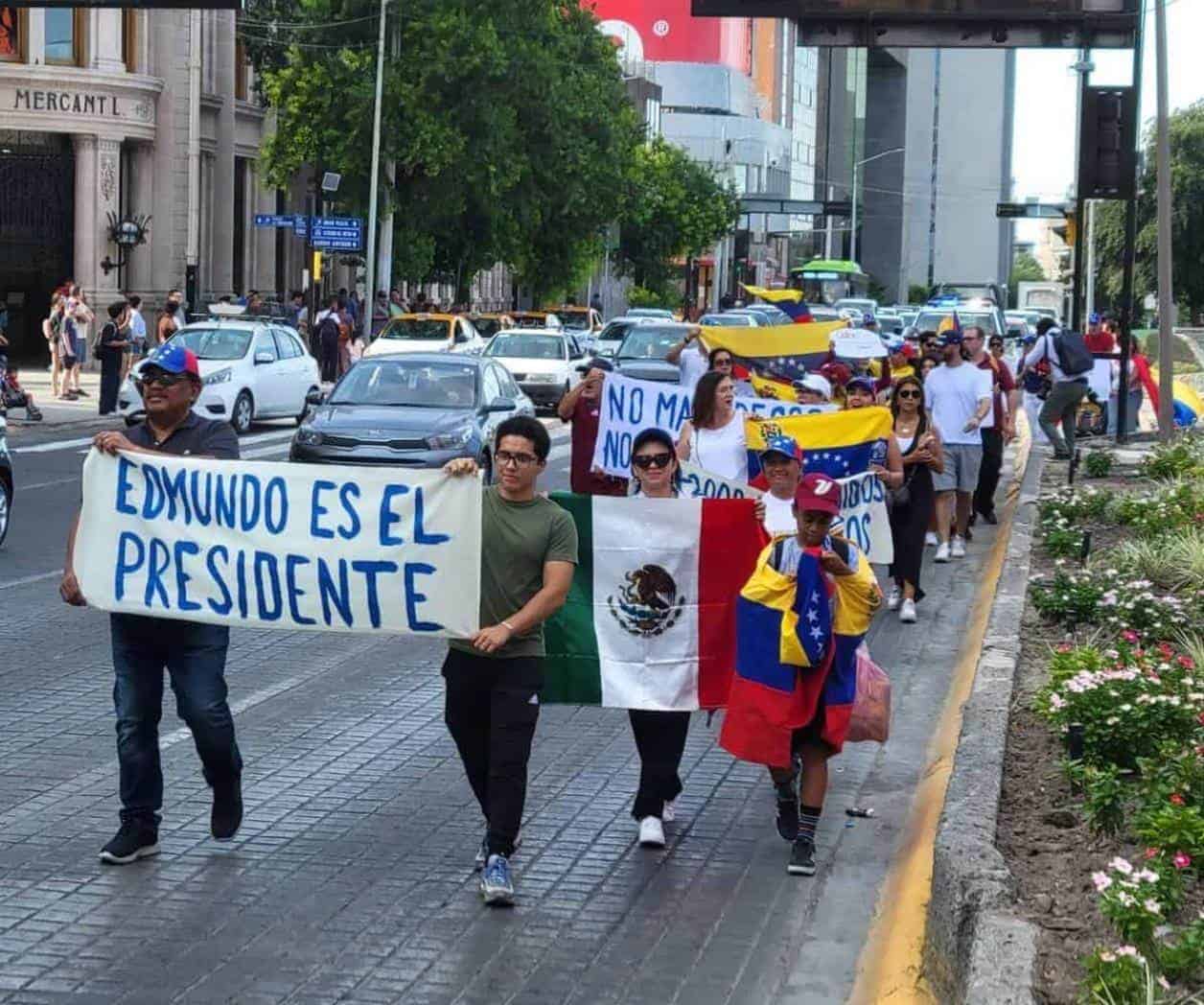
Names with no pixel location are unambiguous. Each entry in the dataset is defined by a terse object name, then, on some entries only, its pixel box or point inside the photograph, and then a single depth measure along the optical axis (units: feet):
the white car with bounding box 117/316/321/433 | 102.58
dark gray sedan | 72.02
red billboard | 458.50
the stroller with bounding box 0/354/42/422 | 96.02
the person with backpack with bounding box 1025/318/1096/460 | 81.92
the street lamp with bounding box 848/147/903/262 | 447.42
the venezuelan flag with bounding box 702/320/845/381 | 67.10
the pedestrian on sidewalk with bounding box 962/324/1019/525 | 62.90
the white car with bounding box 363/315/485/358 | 135.33
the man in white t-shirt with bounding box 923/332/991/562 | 57.41
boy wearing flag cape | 26.03
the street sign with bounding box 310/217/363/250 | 159.02
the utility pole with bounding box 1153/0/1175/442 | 90.07
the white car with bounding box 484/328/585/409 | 128.77
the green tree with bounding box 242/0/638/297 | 168.25
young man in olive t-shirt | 24.84
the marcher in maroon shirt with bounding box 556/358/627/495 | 47.70
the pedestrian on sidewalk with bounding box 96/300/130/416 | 107.55
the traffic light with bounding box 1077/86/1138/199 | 84.33
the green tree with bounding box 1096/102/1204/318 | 248.32
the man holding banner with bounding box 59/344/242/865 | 25.88
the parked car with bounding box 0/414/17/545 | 56.24
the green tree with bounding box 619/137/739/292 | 283.59
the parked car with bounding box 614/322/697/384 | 121.80
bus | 315.58
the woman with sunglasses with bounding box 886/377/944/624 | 49.24
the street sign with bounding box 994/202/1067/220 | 355.36
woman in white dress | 38.55
